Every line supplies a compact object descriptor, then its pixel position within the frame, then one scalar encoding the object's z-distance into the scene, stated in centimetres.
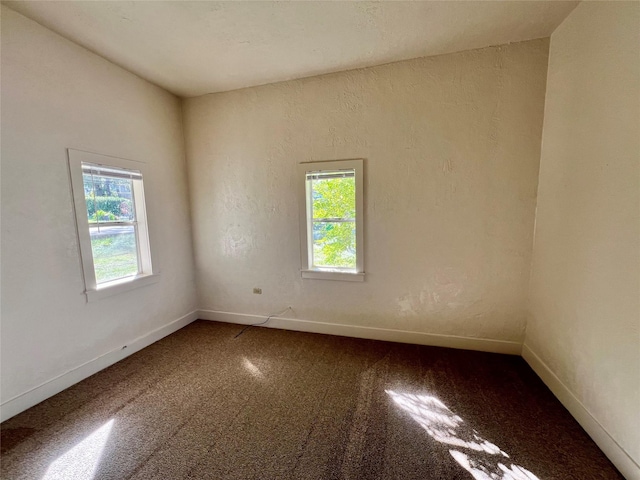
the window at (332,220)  280
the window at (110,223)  226
